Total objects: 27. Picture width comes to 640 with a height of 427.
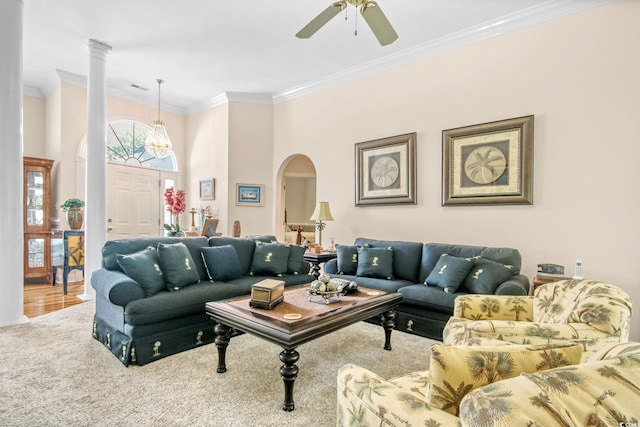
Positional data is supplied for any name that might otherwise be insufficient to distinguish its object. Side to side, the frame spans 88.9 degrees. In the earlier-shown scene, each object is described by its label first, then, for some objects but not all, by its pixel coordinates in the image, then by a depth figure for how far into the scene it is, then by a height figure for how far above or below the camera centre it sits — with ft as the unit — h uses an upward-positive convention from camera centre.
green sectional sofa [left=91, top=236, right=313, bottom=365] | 8.43 -2.40
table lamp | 16.22 -0.09
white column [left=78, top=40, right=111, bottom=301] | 14.67 +1.84
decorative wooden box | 7.93 -2.10
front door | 20.02 +0.52
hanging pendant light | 18.69 +3.84
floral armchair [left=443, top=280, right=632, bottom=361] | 4.99 -1.90
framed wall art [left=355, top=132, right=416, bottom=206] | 14.70 +1.94
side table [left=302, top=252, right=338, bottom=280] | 15.10 -2.18
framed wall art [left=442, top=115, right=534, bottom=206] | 11.77 +1.89
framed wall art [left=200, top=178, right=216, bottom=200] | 21.07 +1.42
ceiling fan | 8.11 +5.02
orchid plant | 16.10 +0.46
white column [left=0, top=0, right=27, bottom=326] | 11.29 +1.63
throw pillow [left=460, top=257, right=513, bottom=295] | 10.02 -2.01
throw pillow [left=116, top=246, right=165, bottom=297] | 9.11 -1.73
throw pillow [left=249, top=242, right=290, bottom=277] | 12.68 -1.95
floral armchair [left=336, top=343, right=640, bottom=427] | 2.40 -1.47
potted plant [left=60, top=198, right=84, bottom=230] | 16.84 -0.08
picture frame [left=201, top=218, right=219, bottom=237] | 15.64 -0.86
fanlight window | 20.59 +4.30
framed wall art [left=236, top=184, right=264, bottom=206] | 20.34 +0.99
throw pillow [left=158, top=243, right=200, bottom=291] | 9.86 -1.75
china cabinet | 17.38 -0.53
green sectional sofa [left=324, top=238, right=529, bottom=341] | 10.16 -2.18
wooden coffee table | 6.59 -2.47
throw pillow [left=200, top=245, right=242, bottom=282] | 11.51 -1.89
